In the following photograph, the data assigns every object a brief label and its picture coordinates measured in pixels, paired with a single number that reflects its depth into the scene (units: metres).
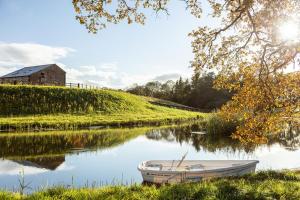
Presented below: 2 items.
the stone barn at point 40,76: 83.50
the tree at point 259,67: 16.91
